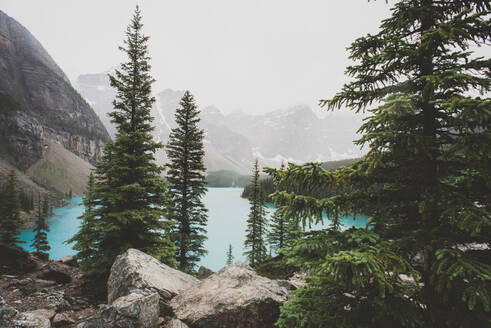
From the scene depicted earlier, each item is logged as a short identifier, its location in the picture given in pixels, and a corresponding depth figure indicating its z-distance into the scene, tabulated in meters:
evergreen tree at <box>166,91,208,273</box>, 16.45
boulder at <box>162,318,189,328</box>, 5.06
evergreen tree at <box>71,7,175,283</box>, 9.91
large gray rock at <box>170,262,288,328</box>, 5.24
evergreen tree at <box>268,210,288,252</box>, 24.56
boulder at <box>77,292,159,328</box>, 4.50
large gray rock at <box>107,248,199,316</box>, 6.32
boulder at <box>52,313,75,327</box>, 5.77
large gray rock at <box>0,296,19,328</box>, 4.40
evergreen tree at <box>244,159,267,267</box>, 25.97
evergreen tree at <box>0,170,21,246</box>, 23.54
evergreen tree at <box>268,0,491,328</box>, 2.69
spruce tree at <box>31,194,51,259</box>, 27.82
